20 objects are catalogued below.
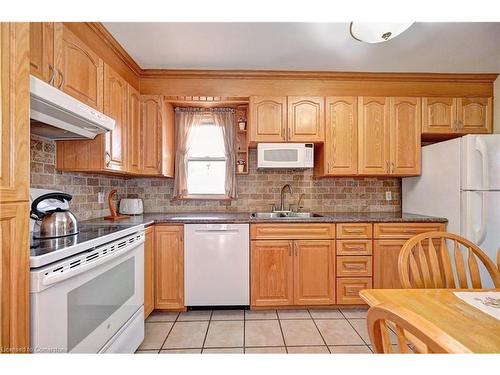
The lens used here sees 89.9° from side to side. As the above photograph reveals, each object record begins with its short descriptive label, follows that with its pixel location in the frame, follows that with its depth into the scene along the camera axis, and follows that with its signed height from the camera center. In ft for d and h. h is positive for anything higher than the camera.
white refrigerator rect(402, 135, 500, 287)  6.86 -0.03
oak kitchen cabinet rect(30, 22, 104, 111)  4.37 +2.48
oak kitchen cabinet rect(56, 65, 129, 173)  6.22 +0.95
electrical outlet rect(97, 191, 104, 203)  7.93 -0.31
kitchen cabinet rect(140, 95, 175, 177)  8.39 +1.79
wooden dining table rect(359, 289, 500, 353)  2.23 -1.37
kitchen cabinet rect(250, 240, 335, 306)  7.74 -2.62
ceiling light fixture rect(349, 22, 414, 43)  4.53 +2.97
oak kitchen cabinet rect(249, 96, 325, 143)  8.55 +2.37
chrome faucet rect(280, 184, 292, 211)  9.60 -0.24
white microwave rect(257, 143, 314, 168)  8.57 +1.12
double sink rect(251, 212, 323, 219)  9.34 -0.99
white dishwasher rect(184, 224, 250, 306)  7.68 -2.35
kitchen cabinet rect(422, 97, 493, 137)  8.68 +2.50
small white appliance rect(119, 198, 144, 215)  8.65 -0.65
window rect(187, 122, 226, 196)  9.77 +0.92
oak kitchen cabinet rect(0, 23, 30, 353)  2.68 +0.00
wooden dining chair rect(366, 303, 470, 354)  1.45 -0.90
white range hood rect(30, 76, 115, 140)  3.75 +1.30
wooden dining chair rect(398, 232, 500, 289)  3.86 -1.21
